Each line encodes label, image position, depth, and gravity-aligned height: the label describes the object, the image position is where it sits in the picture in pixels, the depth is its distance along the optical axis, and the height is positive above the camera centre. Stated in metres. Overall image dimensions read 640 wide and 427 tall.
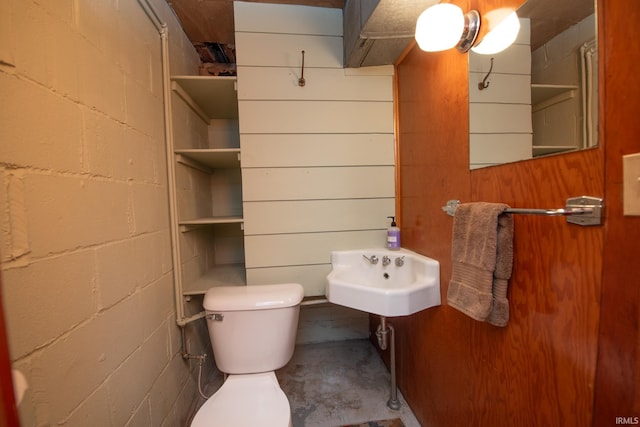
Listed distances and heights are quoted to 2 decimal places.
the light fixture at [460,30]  0.76 +0.61
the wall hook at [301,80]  1.39 +0.74
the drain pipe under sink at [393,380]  1.34 -1.00
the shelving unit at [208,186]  1.34 +0.16
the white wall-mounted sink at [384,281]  1.02 -0.39
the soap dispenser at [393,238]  1.40 -0.21
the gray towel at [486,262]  0.74 -0.20
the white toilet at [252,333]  1.14 -0.62
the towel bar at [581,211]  0.54 -0.03
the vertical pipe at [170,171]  1.23 +0.20
